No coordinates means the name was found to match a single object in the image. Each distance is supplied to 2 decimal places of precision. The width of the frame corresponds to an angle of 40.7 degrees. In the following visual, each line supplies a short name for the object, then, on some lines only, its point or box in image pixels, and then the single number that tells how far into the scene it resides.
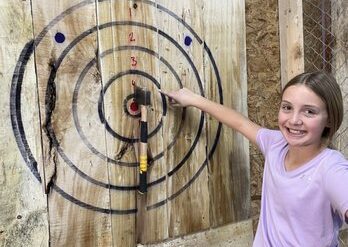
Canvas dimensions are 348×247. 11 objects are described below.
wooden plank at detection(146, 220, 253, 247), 1.95
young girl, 1.41
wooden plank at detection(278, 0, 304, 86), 2.21
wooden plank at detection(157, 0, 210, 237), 1.88
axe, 1.75
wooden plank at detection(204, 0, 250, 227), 2.05
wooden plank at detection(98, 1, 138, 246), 1.69
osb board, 2.24
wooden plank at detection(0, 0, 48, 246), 1.47
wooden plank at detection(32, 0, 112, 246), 1.55
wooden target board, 1.56
